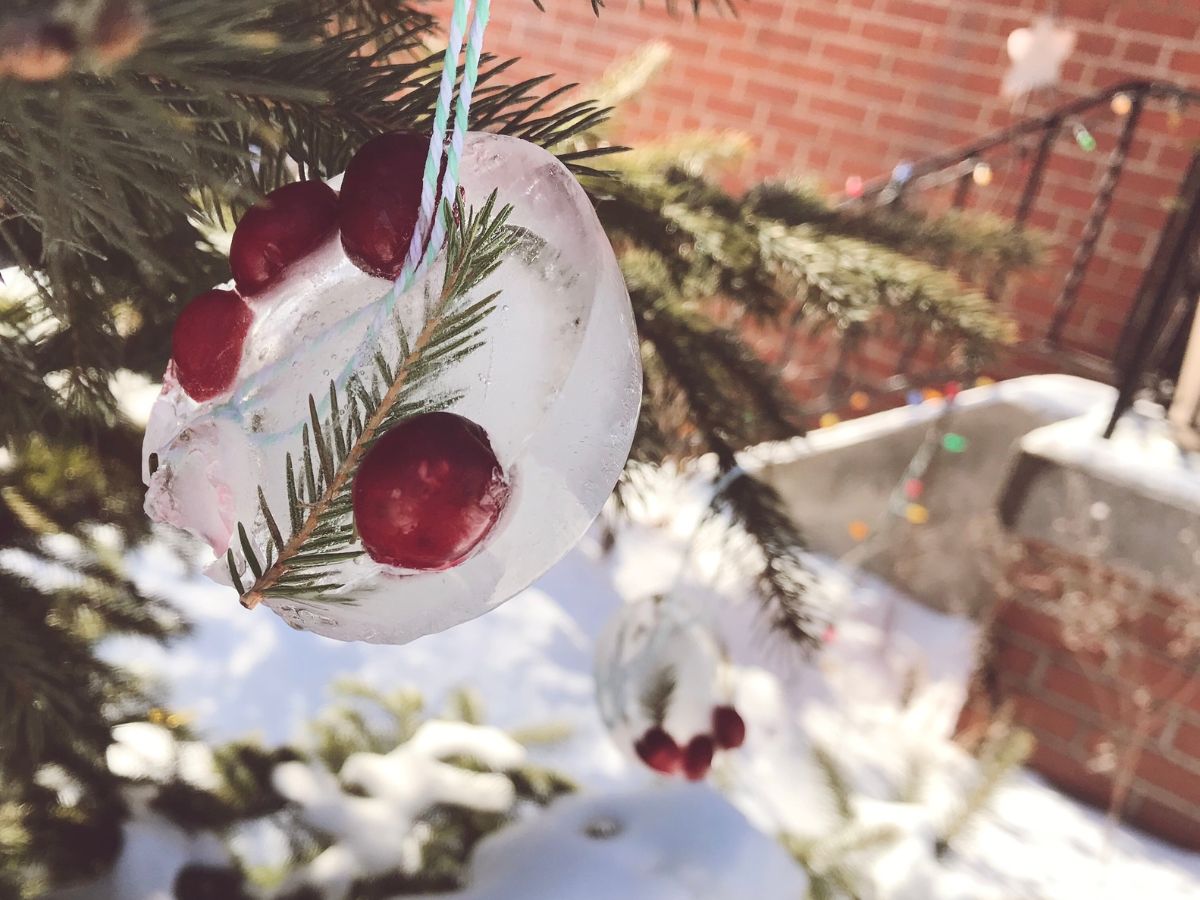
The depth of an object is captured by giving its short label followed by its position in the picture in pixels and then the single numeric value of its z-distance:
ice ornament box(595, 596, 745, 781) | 0.31
